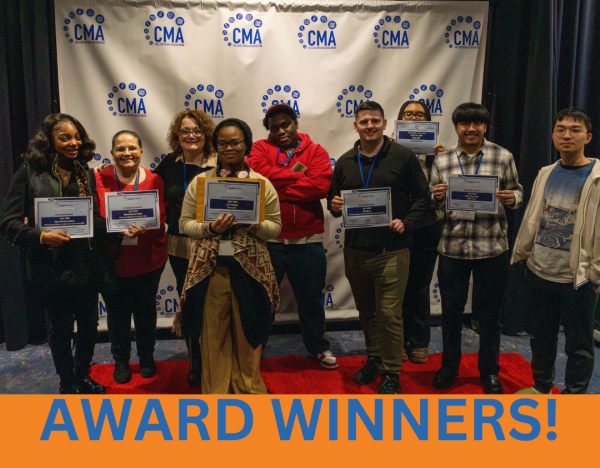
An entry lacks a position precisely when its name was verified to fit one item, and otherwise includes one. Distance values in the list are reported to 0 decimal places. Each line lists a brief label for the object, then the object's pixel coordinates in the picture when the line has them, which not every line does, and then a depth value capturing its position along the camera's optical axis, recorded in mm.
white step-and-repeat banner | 3143
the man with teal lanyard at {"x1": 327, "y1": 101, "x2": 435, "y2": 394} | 2297
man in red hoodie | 2469
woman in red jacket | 2428
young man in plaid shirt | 2314
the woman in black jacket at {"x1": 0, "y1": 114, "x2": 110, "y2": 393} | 2150
